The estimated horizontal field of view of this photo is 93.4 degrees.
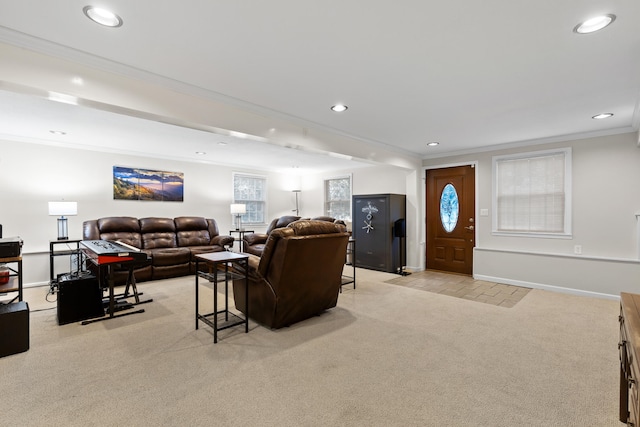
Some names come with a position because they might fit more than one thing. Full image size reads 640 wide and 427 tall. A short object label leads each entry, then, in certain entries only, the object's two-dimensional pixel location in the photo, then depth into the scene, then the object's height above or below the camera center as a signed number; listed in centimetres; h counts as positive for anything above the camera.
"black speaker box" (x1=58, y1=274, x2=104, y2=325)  316 -95
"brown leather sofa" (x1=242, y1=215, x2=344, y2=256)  613 -66
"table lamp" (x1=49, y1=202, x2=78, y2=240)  446 +4
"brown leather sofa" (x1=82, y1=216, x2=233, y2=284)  507 -52
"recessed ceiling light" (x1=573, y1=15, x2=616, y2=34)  177 +112
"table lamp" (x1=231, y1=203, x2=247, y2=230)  676 +4
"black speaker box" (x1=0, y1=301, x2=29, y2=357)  243 -96
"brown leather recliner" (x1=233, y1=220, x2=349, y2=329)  285 -62
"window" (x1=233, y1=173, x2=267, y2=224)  747 +41
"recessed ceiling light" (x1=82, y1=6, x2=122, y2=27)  172 +115
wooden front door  555 -16
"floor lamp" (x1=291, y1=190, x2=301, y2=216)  861 +2
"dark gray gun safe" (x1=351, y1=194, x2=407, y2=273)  584 -42
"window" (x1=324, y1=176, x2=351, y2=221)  762 +33
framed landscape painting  568 +53
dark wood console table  105 -57
